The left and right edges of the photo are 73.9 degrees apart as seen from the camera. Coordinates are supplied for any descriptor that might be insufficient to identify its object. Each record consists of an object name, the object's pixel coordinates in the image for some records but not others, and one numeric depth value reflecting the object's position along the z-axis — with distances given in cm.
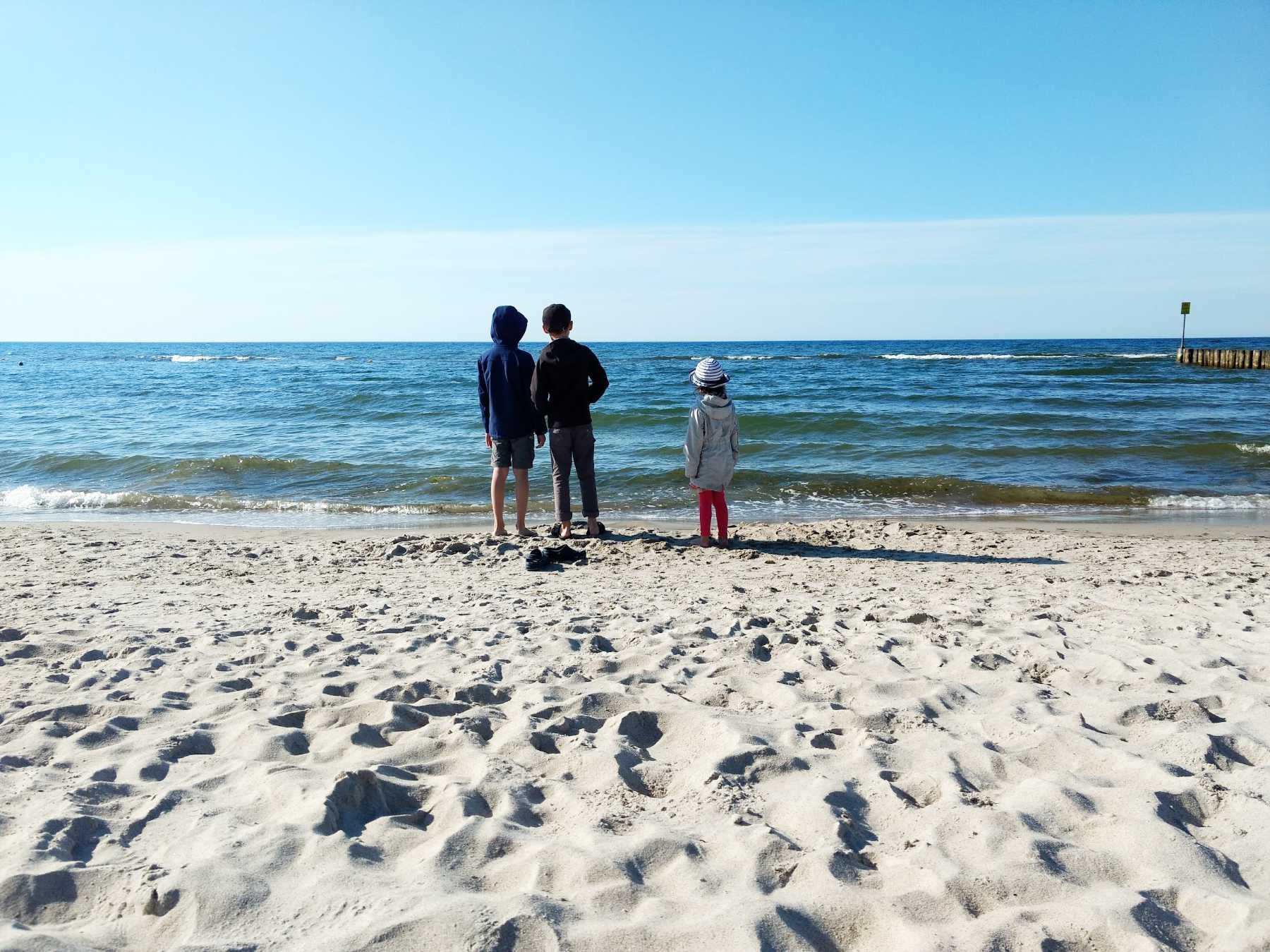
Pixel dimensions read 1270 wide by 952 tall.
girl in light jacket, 700
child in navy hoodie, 716
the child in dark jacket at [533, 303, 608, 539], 705
